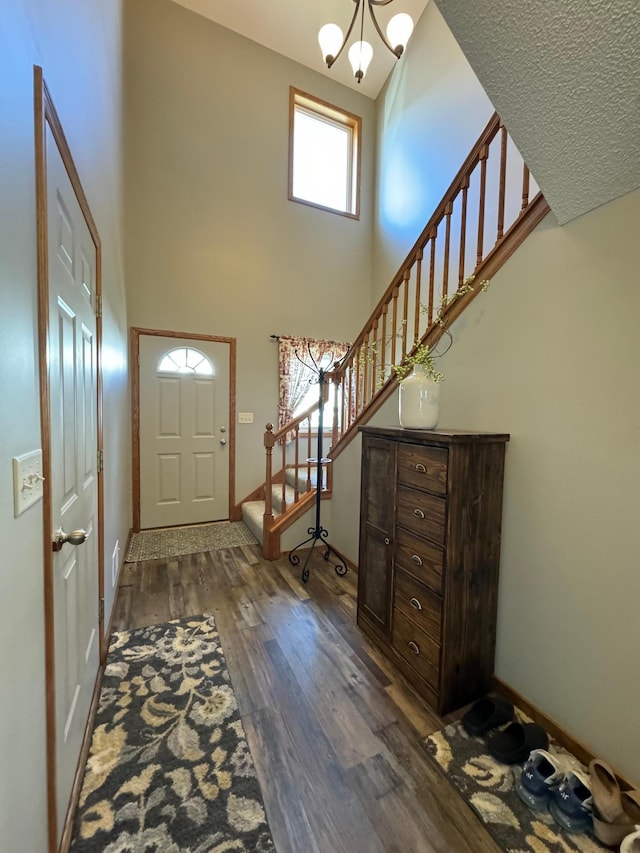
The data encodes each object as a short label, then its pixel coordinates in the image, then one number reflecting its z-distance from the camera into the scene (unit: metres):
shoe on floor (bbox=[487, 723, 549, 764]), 1.33
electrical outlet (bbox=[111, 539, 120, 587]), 2.30
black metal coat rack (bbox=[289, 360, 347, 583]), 2.90
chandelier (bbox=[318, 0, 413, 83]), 3.15
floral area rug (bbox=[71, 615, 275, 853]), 1.09
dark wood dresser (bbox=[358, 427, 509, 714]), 1.53
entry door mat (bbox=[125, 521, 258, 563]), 3.22
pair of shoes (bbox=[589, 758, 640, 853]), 1.07
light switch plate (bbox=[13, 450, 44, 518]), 0.73
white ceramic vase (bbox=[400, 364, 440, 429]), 1.76
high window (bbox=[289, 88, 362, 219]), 4.44
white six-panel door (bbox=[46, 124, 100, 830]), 1.03
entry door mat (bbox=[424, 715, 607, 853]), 1.10
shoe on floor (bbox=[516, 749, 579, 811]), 1.19
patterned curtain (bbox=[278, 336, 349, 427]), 4.33
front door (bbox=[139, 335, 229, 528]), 3.72
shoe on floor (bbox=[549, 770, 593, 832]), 1.12
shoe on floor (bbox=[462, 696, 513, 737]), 1.46
